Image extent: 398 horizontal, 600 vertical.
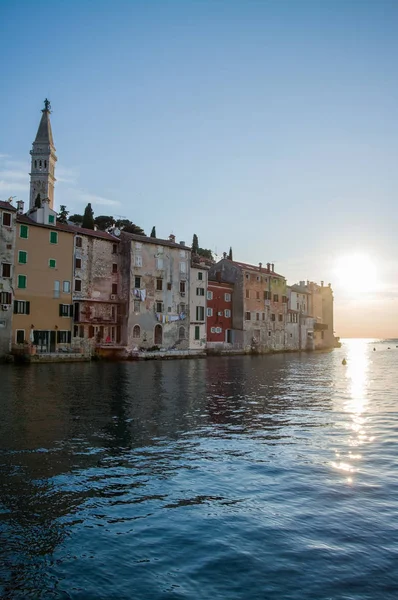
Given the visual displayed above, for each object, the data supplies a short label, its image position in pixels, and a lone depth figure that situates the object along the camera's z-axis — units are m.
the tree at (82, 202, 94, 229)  75.25
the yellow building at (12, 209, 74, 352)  47.91
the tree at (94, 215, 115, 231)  88.62
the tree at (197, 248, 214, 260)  107.00
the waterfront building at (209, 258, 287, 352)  76.75
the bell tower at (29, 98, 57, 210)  106.81
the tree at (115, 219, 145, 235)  85.50
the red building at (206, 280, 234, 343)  71.44
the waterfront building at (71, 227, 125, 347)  53.48
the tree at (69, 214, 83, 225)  85.12
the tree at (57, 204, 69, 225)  78.47
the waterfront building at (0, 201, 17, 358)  45.59
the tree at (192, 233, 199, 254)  99.42
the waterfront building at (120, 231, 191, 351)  58.78
